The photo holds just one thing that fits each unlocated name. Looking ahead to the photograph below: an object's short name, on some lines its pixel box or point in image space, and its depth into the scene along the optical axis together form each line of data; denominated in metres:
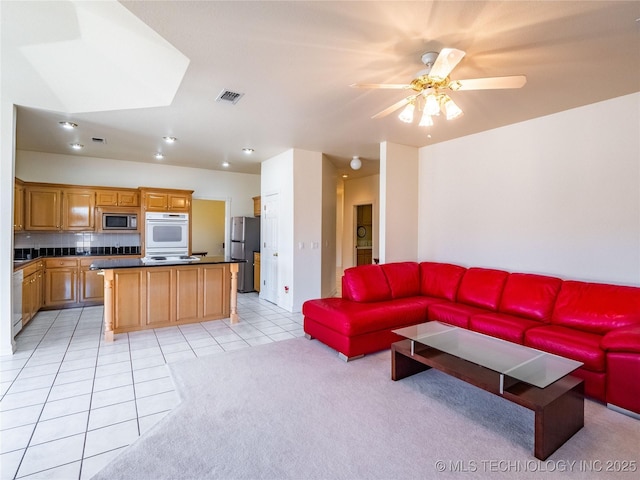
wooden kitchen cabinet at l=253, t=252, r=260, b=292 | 6.68
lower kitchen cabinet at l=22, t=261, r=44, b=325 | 4.10
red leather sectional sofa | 2.41
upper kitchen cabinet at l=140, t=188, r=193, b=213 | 5.86
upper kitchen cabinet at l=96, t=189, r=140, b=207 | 5.60
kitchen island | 3.96
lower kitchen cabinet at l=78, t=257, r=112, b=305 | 5.37
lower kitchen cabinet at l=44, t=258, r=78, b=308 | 5.12
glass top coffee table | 1.94
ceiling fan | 2.07
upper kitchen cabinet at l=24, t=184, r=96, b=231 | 5.11
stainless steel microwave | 5.65
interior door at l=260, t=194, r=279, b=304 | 5.73
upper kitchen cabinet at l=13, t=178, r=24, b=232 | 4.66
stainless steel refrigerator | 6.66
